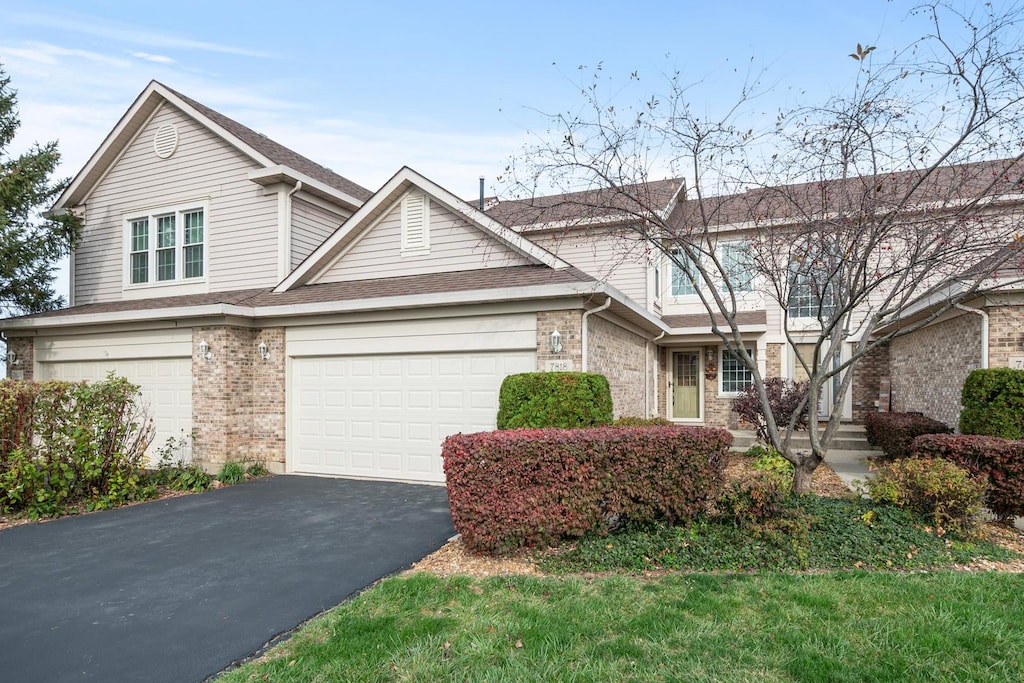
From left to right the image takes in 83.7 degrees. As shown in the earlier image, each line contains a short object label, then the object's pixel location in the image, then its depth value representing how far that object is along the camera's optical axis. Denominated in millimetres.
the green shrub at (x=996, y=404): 8258
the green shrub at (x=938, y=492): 5633
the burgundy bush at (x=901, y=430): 9656
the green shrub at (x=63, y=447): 7762
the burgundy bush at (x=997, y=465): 5922
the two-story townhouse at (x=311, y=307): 9273
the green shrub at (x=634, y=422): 8961
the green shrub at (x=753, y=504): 5438
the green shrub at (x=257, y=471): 10438
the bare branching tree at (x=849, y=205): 5785
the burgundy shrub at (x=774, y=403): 11266
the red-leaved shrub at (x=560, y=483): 5434
